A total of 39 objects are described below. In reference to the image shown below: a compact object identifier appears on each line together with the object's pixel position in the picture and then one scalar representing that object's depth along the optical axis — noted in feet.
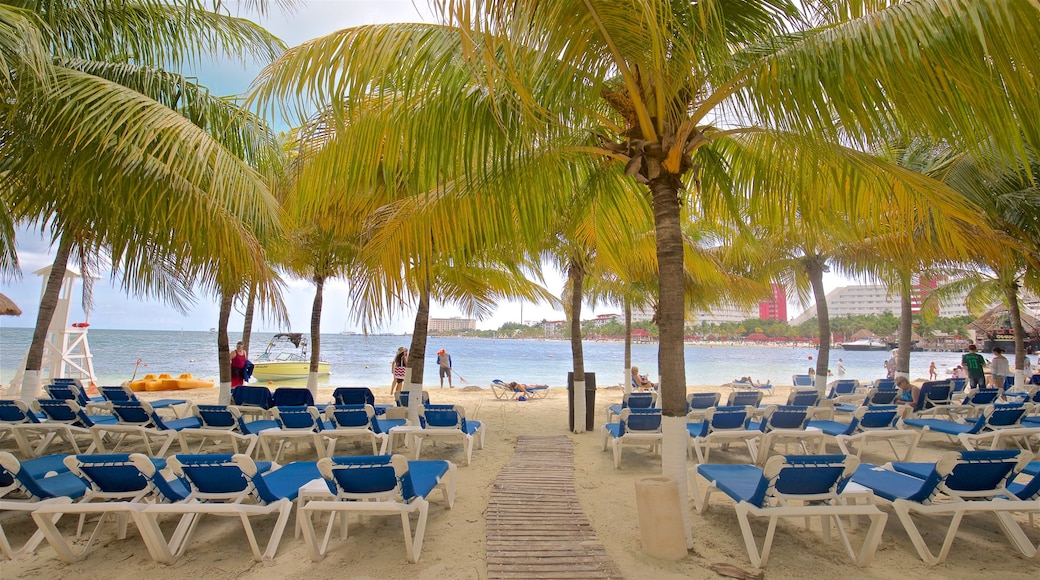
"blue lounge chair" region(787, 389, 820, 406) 26.48
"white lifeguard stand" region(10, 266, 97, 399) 46.21
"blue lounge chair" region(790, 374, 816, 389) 52.05
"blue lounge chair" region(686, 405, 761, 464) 19.83
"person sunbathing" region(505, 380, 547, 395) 49.16
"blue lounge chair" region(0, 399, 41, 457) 19.93
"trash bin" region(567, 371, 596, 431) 29.55
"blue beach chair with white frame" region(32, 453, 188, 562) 10.96
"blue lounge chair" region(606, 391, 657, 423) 27.37
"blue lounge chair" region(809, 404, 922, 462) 19.97
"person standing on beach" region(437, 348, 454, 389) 61.42
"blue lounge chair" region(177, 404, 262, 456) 19.95
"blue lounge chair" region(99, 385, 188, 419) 25.72
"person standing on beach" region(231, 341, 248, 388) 35.32
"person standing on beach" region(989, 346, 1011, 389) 39.81
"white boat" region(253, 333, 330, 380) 96.34
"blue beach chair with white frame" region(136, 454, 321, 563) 11.16
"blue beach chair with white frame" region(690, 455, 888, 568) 11.21
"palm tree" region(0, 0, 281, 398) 13.76
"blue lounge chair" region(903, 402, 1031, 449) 21.36
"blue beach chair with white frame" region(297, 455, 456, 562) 11.37
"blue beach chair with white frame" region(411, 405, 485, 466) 20.76
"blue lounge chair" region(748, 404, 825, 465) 19.79
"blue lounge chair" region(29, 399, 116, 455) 19.65
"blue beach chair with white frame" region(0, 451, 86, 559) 11.31
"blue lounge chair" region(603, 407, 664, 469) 20.62
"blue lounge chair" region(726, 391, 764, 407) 26.73
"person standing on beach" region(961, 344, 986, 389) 38.27
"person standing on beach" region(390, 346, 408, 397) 44.30
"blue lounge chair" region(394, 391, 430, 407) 28.60
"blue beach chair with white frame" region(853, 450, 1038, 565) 11.53
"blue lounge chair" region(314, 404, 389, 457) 19.84
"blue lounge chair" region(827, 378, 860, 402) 35.81
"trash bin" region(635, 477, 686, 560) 11.58
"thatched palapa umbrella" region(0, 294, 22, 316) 44.57
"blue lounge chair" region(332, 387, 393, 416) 26.60
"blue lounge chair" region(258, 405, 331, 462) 19.17
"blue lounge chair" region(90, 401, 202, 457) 19.77
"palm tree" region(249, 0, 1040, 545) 8.46
